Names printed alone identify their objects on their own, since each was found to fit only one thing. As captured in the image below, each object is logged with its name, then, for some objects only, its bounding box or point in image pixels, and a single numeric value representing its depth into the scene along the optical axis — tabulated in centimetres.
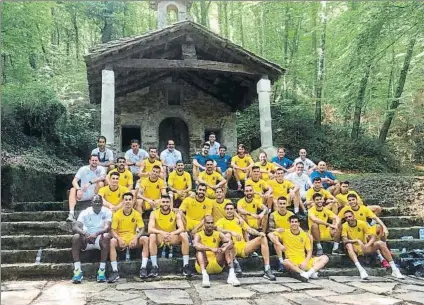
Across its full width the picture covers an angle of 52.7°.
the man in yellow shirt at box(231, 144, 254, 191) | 806
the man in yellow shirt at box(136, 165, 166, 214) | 665
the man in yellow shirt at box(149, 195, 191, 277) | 543
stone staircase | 536
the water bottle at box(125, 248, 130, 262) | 565
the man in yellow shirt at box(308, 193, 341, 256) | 628
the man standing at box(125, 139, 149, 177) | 830
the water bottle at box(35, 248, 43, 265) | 556
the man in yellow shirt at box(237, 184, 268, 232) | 626
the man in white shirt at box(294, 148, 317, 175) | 814
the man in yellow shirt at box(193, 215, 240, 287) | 536
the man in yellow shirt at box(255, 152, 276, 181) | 756
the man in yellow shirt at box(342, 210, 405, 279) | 592
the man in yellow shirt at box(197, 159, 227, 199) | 716
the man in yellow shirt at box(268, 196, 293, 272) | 614
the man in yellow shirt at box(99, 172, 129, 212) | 625
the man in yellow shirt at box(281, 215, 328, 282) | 546
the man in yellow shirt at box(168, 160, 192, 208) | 713
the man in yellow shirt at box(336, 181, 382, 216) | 704
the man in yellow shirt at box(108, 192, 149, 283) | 541
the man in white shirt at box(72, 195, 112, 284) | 521
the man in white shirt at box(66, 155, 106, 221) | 648
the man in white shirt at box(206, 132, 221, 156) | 914
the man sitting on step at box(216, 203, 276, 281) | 555
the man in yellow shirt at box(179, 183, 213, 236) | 617
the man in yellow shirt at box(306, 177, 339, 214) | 673
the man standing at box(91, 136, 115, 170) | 755
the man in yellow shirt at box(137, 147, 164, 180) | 745
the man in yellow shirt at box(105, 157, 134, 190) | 688
